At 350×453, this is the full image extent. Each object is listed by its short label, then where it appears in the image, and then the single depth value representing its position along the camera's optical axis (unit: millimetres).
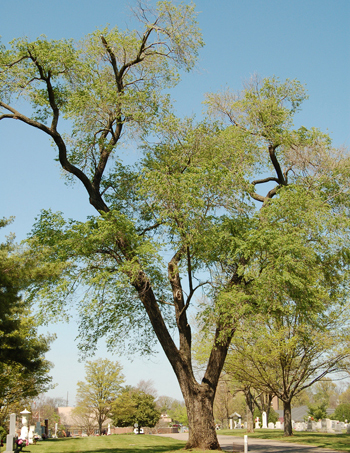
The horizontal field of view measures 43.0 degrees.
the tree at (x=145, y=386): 79300
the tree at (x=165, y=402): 110669
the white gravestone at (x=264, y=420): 48812
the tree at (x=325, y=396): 115744
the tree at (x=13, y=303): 14016
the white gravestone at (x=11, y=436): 14905
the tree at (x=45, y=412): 66350
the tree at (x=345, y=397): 91250
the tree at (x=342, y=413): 53053
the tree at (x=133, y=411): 45094
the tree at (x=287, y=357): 26016
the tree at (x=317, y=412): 52375
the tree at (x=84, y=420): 48812
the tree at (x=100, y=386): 47188
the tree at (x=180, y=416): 81375
